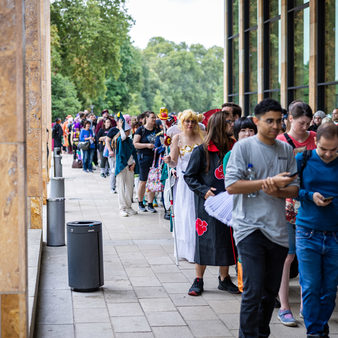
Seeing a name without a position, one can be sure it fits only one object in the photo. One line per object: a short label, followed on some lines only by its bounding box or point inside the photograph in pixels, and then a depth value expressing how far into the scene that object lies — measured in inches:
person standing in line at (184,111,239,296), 273.3
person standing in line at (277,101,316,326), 236.5
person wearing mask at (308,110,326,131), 506.6
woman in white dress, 327.0
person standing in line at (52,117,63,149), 1290.6
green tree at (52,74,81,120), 1990.7
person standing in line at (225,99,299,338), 195.0
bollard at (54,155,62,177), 742.5
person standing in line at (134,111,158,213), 531.2
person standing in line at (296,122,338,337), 209.2
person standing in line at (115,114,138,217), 522.0
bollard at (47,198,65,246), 386.6
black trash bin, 286.5
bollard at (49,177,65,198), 481.7
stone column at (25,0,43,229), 391.9
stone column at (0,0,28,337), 191.5
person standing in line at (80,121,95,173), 983.6
